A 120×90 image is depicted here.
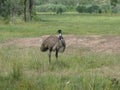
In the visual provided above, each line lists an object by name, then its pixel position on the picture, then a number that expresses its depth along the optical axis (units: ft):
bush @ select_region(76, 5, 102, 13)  281.33
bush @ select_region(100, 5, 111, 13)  276.00
